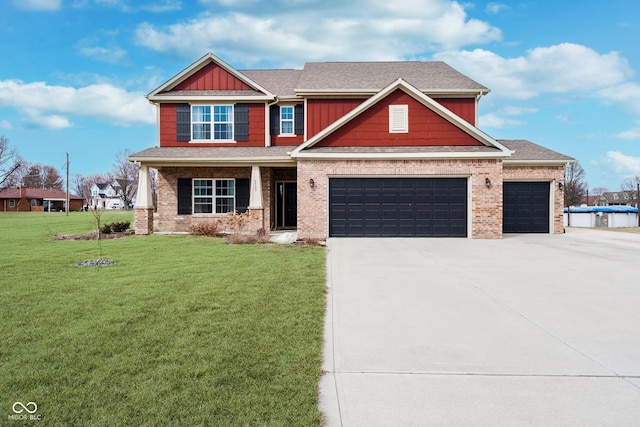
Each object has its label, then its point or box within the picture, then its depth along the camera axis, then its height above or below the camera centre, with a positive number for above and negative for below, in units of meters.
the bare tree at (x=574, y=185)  47.98 +2.89
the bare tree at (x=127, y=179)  62.66 +4.77
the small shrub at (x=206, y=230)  16.67 -0.85
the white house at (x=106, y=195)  88.06 +3.13
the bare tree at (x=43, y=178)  77.64 +6.38
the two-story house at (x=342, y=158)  15.80 +2.01
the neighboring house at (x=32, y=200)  66.62 +1.74
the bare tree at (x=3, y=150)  46.09 +6.99
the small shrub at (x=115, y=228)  18.12 -0.82
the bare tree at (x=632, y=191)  56.86 +2.28
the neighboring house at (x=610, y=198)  85.41 +1.84
